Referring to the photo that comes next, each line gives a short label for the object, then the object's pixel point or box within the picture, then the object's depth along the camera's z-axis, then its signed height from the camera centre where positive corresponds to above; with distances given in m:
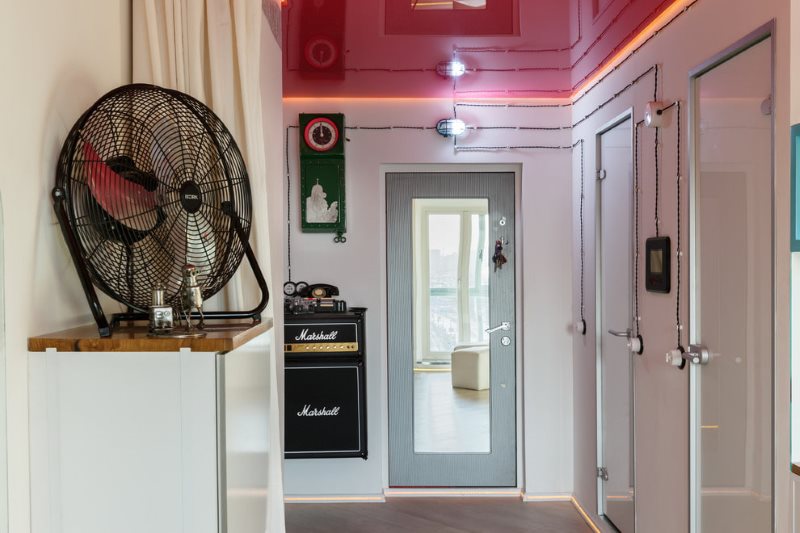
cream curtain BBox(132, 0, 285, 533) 1.88 +0.54
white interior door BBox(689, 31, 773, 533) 2.04 -0.13
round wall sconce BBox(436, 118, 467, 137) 4.15 +0.78
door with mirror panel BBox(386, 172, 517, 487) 4.38 -0.49
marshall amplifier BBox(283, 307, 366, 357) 3.97 -0.47
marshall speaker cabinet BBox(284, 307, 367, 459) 3.96 -0.76
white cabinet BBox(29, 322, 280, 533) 1.37 -0.38
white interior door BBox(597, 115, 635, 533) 3.23 -0.36
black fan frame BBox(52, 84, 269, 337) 1.47 +0.07
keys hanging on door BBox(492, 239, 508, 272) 4.37 -0.02
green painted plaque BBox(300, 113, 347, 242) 4.19 +0.51
